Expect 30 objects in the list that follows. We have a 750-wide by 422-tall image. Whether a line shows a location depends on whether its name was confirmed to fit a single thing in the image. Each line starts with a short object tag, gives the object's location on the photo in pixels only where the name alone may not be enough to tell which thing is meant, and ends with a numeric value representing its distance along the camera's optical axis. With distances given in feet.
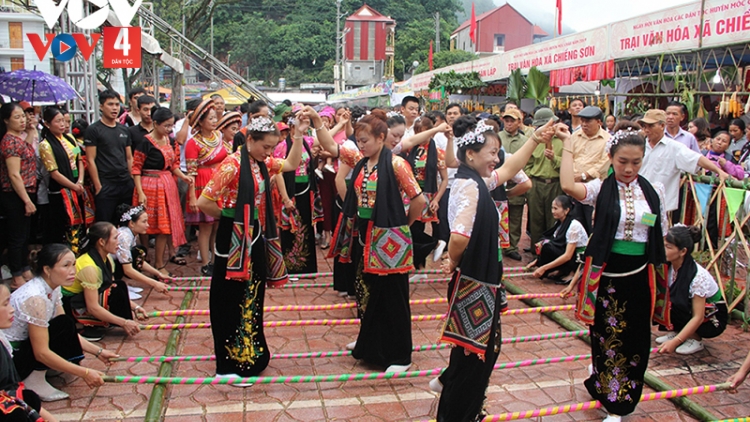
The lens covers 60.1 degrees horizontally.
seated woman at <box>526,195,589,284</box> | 21.68
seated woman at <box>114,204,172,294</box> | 18.19
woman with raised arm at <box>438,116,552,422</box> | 10.78
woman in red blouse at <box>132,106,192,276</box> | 22.11
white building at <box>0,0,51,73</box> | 110.52
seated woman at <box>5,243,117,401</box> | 12.45
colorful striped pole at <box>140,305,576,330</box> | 15.79
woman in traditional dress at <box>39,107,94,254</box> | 20.97
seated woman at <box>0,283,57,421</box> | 9.95
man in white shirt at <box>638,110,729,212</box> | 18.98
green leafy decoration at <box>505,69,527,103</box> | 46.91
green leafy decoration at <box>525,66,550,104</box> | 42.98
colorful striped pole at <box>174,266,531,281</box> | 20.75
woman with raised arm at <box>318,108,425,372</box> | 14.34
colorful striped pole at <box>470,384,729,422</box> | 11.37
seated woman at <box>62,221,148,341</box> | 15.58
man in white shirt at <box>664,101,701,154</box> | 21.53
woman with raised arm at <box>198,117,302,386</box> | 13.52
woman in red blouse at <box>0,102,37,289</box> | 19.63
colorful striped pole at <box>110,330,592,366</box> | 14.21
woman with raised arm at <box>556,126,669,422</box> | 12.09
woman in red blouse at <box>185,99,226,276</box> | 21.72
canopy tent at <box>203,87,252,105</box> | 75.82
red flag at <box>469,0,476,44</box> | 115.19
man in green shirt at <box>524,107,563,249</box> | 25.43
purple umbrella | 23.63
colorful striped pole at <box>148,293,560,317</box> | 16.96
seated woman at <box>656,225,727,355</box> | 15.31
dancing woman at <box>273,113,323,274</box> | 22.35
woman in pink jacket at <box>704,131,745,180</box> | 25.66
